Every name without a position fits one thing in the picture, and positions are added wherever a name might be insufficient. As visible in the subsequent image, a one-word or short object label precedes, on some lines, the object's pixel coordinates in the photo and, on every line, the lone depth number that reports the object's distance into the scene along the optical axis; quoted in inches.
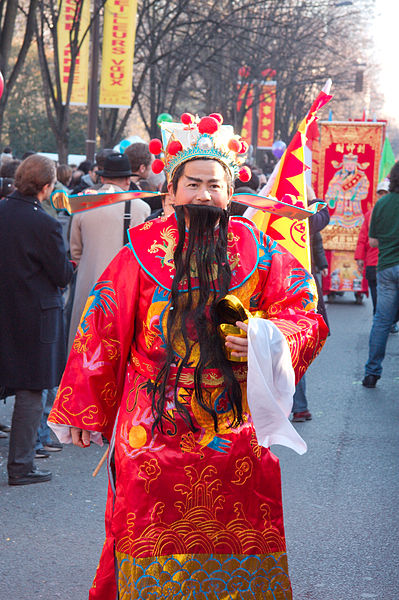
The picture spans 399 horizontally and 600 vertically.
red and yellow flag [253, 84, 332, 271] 177.2
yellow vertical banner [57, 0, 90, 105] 562.3
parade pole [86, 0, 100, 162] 649.6
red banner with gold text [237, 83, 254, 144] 1088.2
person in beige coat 246.7
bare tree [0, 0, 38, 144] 390.6
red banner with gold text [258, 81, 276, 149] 1353.3
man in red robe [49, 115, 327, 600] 115.8
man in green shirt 319.0
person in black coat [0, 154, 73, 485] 214.7
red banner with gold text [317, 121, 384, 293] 578.6
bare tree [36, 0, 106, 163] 537.3
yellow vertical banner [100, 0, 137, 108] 581.3
